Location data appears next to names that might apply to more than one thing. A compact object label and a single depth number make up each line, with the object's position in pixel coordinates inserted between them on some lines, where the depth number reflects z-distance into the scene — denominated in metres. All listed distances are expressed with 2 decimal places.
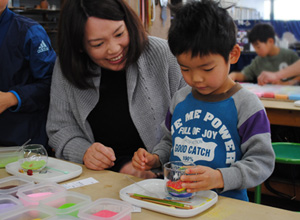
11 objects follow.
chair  2.12
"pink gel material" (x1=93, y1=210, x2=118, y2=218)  0.88
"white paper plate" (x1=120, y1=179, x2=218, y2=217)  0.92
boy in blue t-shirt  1.03
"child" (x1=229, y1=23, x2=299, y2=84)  3.40
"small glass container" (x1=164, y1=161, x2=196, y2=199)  1.00
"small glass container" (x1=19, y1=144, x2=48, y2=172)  1.30
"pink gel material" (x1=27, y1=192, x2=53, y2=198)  1.02
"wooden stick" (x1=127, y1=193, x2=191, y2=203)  1.00
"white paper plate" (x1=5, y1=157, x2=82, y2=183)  1.22
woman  1.42
